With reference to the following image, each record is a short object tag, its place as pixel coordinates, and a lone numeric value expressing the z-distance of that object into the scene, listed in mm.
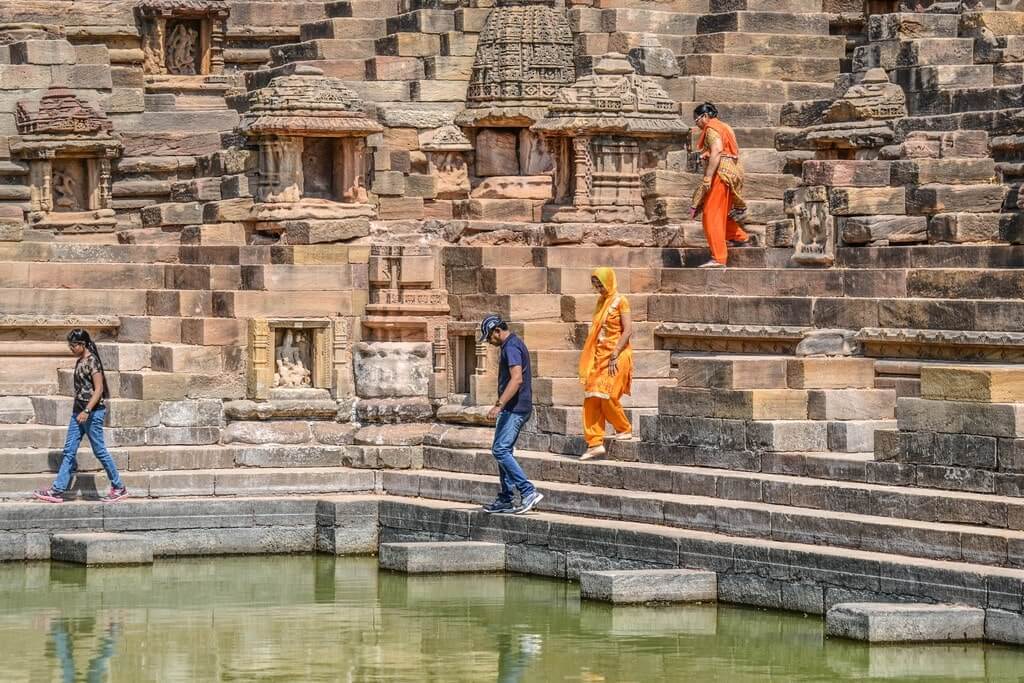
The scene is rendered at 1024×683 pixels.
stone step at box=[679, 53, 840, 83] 32250
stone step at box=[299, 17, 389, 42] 33781
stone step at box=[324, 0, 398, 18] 34156
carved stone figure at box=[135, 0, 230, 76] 36438
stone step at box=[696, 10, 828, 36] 32625
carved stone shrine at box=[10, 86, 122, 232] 33812
